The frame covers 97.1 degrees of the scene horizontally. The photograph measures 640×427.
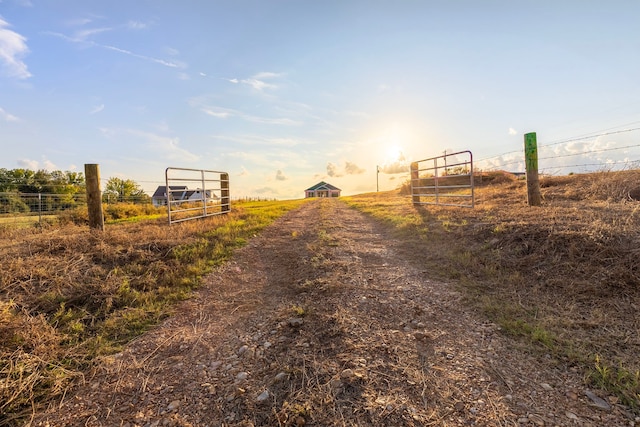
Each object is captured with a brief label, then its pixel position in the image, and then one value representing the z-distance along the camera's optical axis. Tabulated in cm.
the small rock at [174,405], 189
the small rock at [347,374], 197
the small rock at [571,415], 166
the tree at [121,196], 1758
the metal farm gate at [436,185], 884
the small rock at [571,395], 181
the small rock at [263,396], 188
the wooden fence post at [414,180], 1143
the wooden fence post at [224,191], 1192
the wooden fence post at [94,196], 679
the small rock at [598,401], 172
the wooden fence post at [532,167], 701
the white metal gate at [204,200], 839
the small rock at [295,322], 278
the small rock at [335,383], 189
